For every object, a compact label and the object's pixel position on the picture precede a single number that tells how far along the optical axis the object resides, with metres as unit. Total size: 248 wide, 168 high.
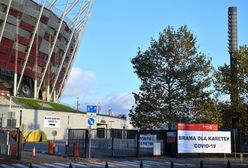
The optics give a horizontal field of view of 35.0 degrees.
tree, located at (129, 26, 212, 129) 38.19
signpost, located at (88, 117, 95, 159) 25.94
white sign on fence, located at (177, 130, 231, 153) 31.23
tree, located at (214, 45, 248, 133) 34.66
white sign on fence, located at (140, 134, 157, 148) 30.52
